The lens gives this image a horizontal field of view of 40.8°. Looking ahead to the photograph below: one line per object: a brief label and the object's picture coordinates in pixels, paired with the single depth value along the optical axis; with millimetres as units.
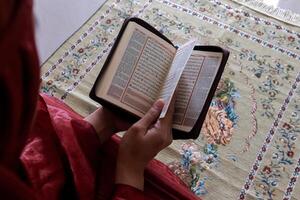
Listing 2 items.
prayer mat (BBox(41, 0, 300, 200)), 986
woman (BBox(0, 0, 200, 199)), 308
